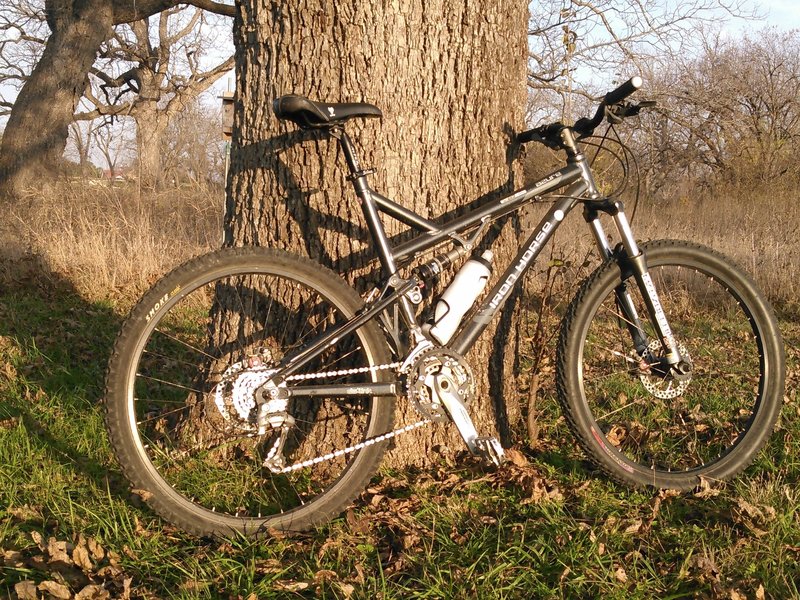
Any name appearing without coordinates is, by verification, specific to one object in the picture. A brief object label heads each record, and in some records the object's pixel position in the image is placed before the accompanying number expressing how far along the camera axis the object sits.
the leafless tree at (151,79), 18.30
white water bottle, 2.66
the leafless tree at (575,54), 7.03
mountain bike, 2.44
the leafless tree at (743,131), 12.59
